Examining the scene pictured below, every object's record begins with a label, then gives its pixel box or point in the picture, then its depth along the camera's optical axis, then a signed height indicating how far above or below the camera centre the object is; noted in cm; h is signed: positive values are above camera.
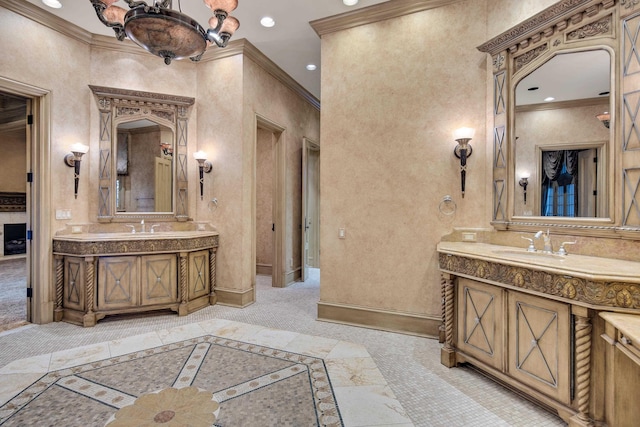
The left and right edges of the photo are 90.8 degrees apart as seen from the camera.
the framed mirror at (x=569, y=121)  220 +73
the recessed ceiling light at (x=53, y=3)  342 +227
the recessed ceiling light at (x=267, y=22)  378 +230
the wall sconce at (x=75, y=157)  383 +65
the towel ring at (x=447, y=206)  330 +5
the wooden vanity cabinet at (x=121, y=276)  364 -80
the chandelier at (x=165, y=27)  196 +120
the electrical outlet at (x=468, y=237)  319 -27
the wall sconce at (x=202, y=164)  448 +67
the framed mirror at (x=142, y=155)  420 +77
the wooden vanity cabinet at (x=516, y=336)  199 -90
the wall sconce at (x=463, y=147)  312 +64
